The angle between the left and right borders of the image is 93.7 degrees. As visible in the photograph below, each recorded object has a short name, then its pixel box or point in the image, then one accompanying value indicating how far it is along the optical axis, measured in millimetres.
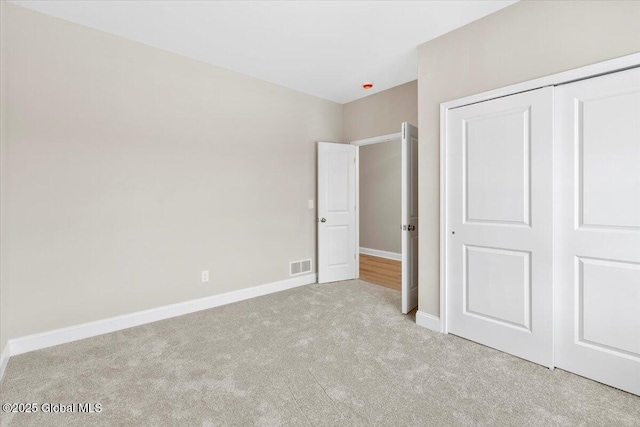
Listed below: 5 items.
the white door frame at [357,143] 4336
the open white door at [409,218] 3158
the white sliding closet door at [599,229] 1854
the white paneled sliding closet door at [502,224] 2172
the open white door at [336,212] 4352
